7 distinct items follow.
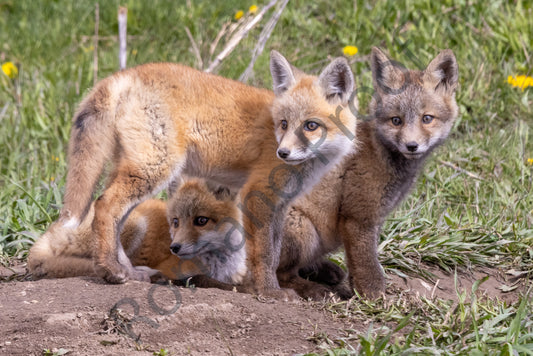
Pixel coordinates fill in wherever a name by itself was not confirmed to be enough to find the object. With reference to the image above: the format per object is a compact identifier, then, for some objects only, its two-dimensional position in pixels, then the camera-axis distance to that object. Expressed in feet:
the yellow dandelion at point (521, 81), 44.57
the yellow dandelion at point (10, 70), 46.58
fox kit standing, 25.57
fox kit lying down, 27.84
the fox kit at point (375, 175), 27.86
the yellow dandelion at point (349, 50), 48.06
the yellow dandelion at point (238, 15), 54.19
